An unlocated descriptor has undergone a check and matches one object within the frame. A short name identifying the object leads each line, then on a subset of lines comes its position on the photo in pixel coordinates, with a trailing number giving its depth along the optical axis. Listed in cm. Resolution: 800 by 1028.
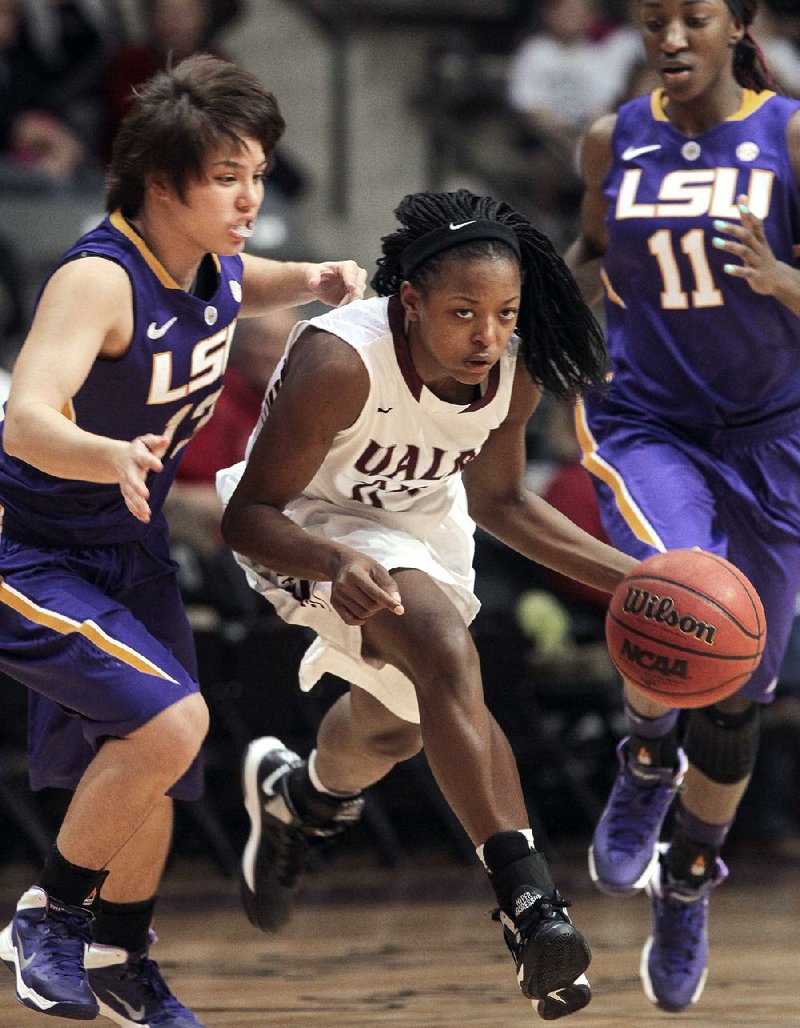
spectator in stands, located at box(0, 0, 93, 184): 1789
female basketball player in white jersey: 736
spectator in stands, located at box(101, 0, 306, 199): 1811
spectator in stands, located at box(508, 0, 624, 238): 2000
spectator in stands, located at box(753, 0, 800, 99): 1945
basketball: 801
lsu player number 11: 907
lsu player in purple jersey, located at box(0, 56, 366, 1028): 750
